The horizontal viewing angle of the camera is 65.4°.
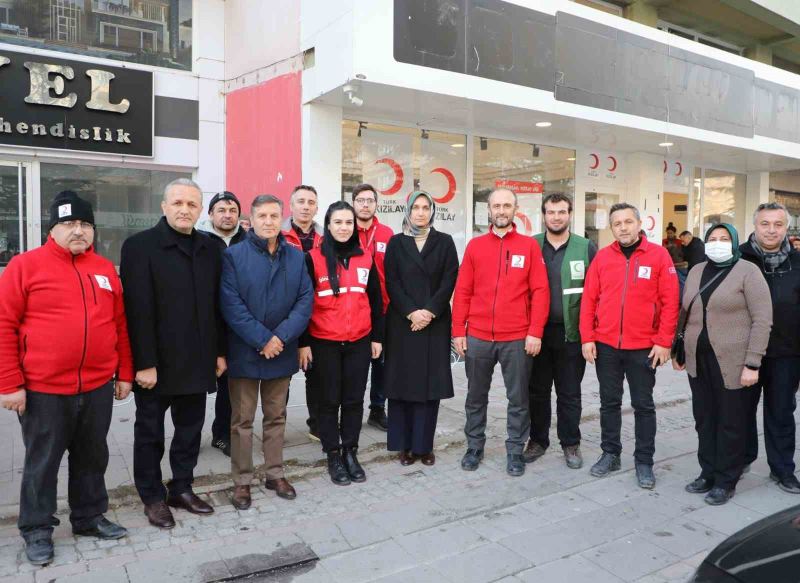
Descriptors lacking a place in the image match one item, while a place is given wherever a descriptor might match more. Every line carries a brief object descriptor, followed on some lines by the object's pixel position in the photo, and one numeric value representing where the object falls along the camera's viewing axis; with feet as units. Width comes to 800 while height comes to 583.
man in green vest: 15.84
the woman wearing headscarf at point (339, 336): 14.62
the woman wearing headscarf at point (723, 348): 13.66
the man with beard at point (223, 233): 16.07
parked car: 6.95
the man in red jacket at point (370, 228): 17.24
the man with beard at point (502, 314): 15.39
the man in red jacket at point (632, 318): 14.60
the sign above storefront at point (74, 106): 25.18
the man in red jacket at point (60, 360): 10.50
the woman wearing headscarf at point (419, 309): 15.49
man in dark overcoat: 11.91
